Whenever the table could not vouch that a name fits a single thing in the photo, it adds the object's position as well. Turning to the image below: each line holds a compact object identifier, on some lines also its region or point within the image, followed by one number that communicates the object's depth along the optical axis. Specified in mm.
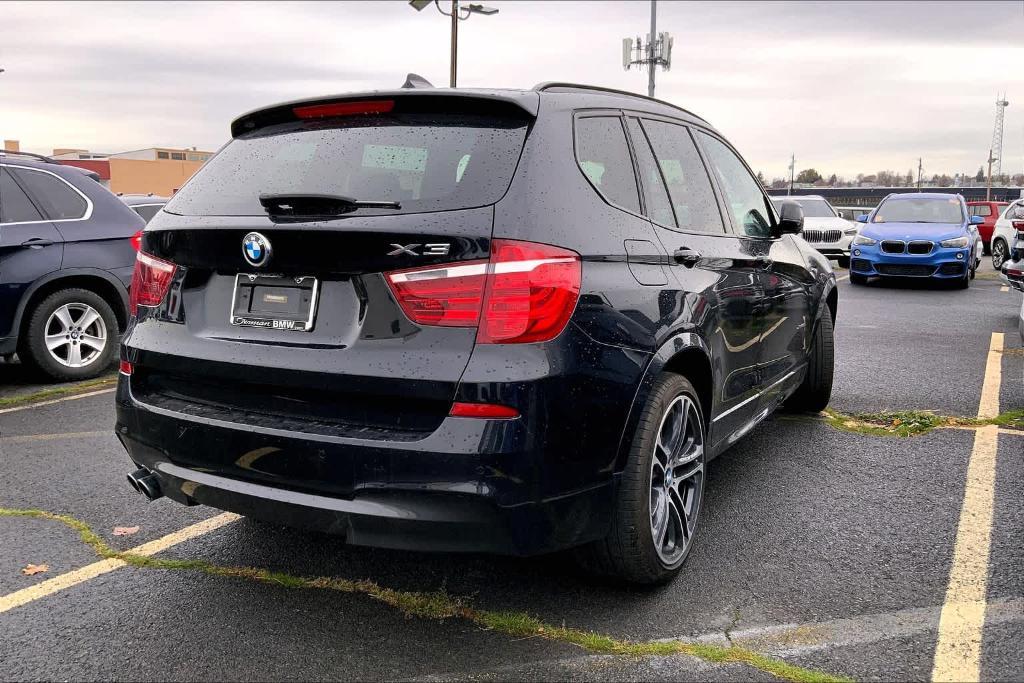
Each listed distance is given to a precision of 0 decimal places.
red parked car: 26031
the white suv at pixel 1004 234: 18611
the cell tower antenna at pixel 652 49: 28844
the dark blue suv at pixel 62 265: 6617
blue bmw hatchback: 14922
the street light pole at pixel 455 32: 15484
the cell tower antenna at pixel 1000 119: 79762
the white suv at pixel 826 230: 19266
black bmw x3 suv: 2520
